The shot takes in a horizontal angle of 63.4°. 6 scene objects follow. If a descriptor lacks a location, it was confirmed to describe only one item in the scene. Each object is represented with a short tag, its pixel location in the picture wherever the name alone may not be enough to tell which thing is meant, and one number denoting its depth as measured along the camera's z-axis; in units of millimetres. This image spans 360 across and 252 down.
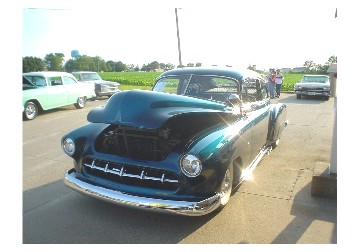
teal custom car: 2568
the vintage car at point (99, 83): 12723
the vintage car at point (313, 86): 13289
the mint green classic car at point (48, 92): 8727
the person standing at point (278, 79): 14140
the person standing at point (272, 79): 13266
